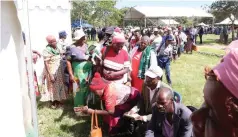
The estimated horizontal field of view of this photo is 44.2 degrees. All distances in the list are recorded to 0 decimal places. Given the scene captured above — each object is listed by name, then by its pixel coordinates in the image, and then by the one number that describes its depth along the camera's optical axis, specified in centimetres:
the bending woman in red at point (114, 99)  367
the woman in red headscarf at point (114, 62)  430
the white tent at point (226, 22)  2746
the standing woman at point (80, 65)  484
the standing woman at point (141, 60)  485
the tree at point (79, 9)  3903
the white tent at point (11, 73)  177
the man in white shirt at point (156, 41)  779
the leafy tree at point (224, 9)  2483
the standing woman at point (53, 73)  538
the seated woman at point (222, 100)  63
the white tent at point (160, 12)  2333
